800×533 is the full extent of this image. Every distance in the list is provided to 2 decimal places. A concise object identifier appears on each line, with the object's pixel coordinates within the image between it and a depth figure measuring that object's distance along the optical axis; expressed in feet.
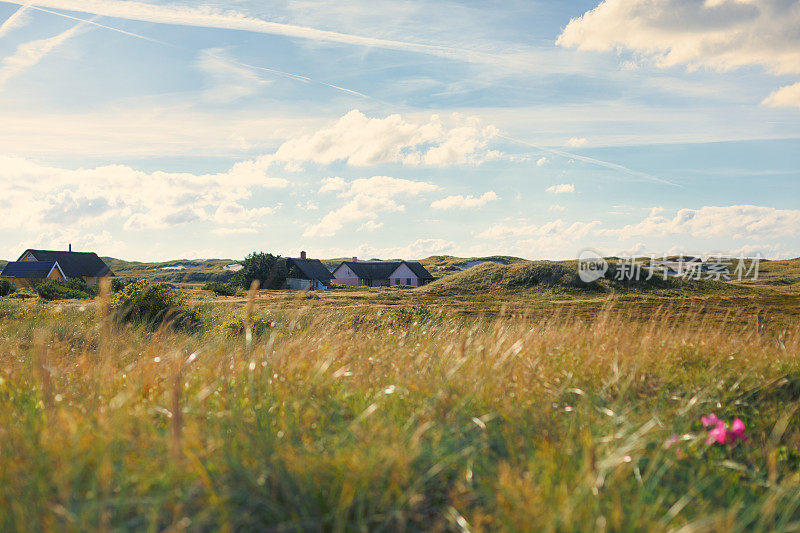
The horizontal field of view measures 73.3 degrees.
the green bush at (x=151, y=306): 43.19
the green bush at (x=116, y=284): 118.34
